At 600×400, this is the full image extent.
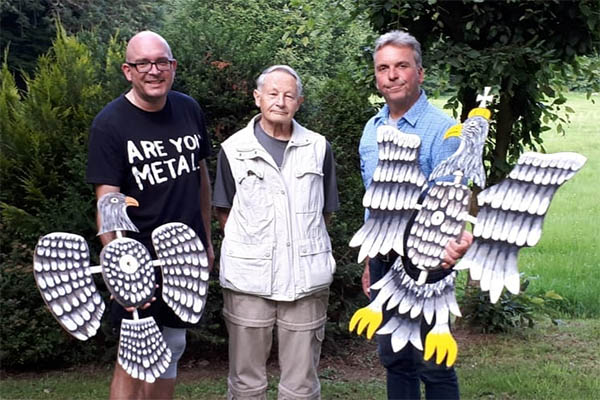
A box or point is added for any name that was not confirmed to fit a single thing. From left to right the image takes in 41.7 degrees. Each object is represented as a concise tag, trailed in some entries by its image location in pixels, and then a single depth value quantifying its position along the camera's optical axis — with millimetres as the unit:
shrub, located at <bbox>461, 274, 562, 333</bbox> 5520
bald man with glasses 3129
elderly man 3182
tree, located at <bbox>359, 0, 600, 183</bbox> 4496
